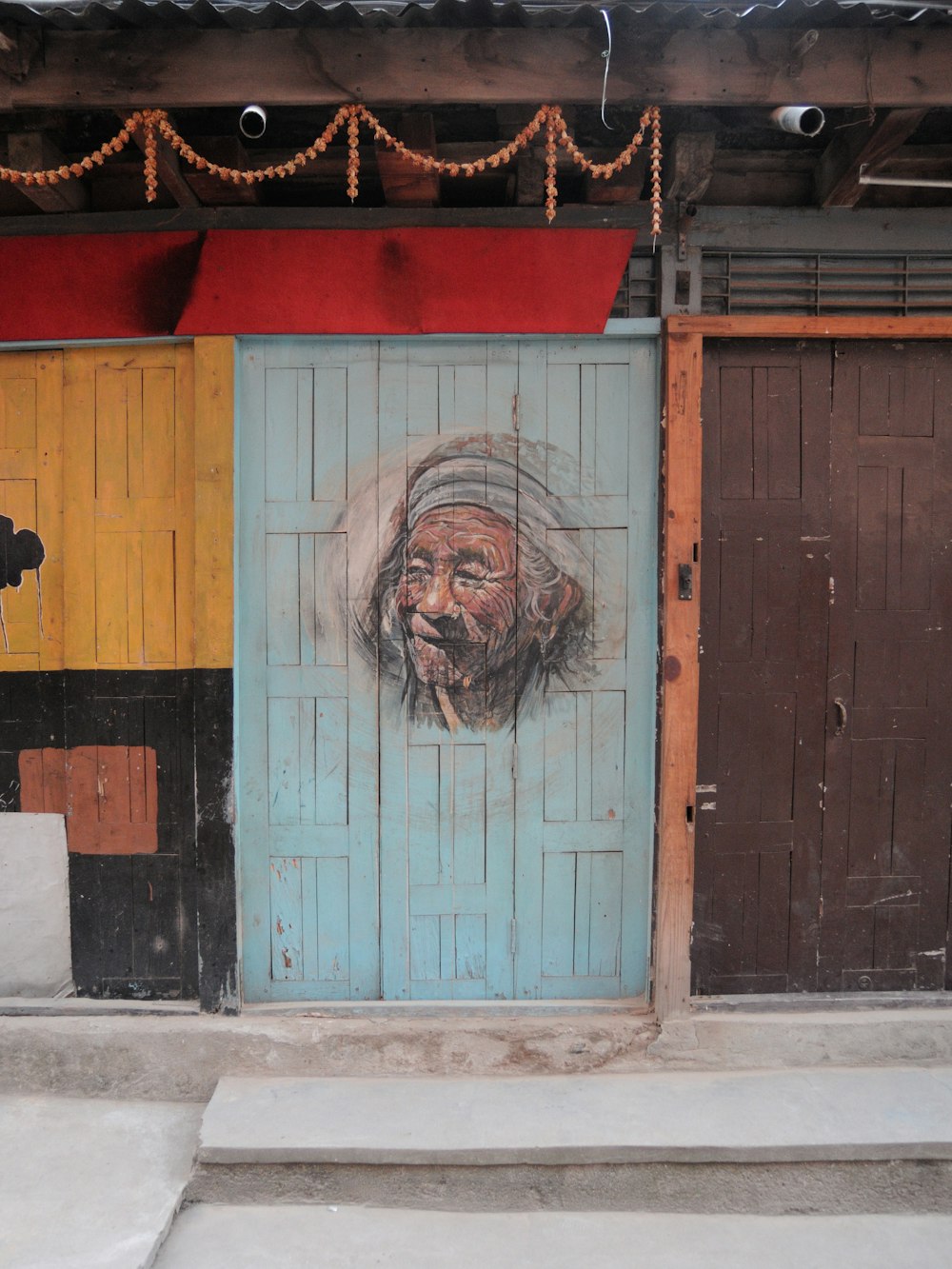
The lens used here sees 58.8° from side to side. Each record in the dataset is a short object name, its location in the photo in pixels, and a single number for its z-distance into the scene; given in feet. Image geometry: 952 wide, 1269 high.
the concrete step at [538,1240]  8.82
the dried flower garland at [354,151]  9.43
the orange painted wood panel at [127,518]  11.70
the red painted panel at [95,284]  11.34
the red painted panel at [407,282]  11.23
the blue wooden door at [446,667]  11.55
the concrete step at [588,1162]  9.69
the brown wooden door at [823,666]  11.59
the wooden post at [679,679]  11.28
